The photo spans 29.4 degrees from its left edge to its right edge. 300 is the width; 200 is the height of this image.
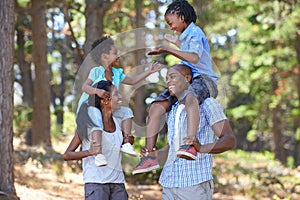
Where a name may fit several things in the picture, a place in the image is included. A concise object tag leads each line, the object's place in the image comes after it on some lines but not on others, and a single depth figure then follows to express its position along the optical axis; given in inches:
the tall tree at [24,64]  739.4
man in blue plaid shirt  131.7
